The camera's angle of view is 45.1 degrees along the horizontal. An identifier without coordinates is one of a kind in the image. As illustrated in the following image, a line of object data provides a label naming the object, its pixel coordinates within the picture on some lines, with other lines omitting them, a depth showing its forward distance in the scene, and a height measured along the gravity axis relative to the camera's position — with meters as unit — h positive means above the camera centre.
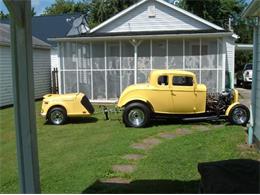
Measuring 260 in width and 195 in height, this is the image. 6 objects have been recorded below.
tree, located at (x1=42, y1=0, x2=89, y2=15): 43.15 +10.11
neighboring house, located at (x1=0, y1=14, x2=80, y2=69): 25.02 +4.38
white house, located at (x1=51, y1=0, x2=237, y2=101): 13.83 +0.92
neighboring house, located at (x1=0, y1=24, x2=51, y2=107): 14.36 +0.62
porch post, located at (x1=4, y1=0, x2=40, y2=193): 2.95 -0.17
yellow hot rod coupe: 9.78 -0.79
